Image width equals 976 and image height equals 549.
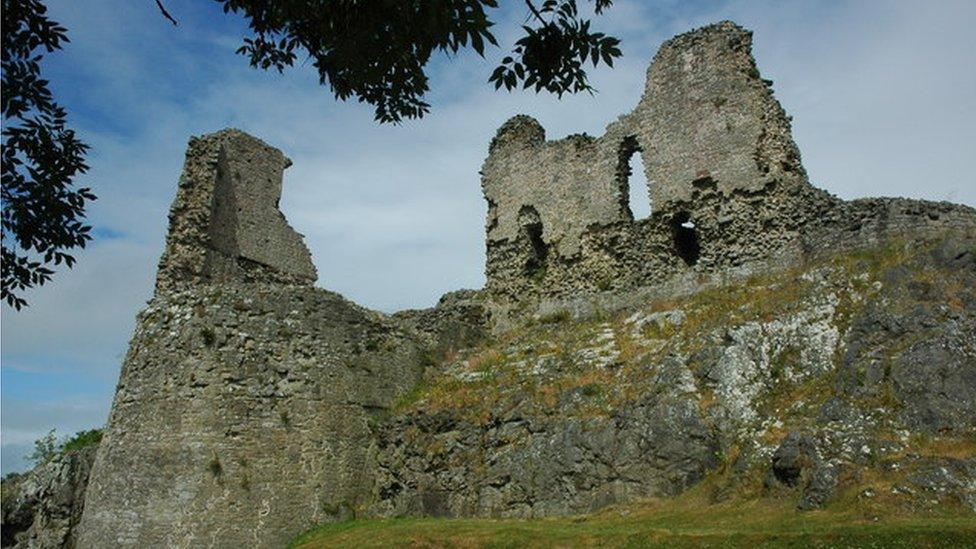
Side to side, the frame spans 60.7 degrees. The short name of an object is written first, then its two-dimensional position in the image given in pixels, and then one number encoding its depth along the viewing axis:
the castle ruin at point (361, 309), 17.36
